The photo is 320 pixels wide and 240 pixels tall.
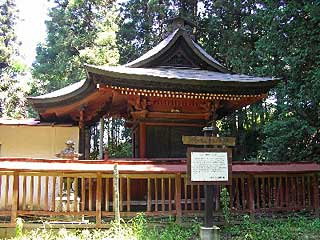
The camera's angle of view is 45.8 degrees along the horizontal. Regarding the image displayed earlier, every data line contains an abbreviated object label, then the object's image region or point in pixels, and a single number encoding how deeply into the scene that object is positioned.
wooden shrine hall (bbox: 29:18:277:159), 9.12
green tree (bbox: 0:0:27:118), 24.22
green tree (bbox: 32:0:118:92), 20.64
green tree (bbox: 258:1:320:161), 11.83
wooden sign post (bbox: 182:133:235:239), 6.25
